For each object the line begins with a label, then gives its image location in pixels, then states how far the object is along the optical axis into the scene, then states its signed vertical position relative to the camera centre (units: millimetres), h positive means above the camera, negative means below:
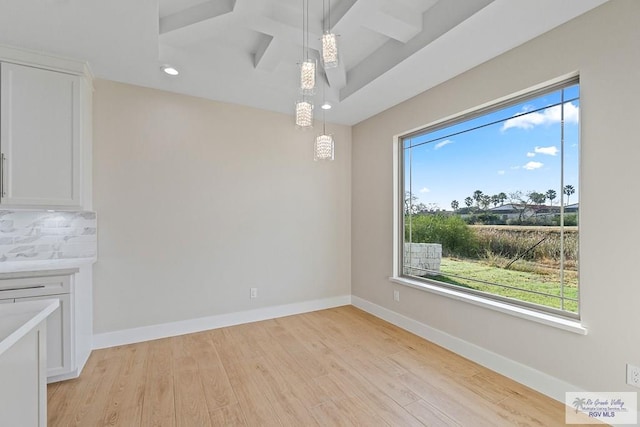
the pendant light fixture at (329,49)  1779 +1010
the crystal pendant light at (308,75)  1915 +913
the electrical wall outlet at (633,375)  1690 -978
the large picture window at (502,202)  2125 +83
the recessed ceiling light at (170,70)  2619 +1310
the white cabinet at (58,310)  2141 -766
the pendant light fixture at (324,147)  2324 +517
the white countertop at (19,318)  975 -431
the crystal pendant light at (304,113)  2133 +732
